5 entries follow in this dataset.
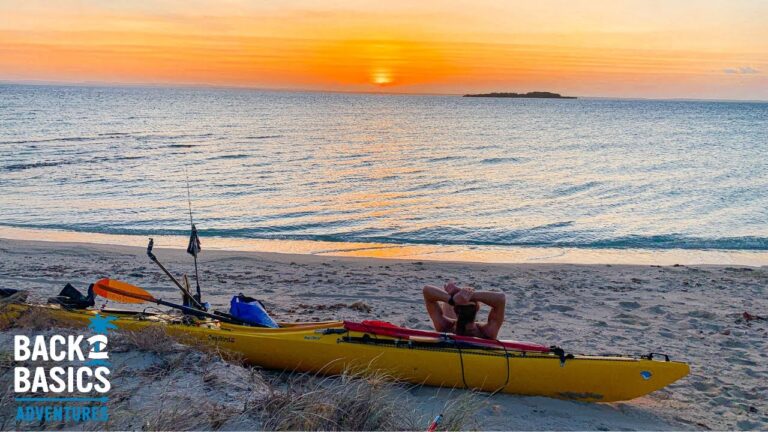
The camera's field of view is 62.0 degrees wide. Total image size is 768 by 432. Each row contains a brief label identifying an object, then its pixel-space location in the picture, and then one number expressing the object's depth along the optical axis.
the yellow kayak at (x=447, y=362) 5.86
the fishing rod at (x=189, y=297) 6.79
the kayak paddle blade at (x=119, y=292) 6.87
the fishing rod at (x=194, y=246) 7.05
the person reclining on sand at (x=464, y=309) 6.12
